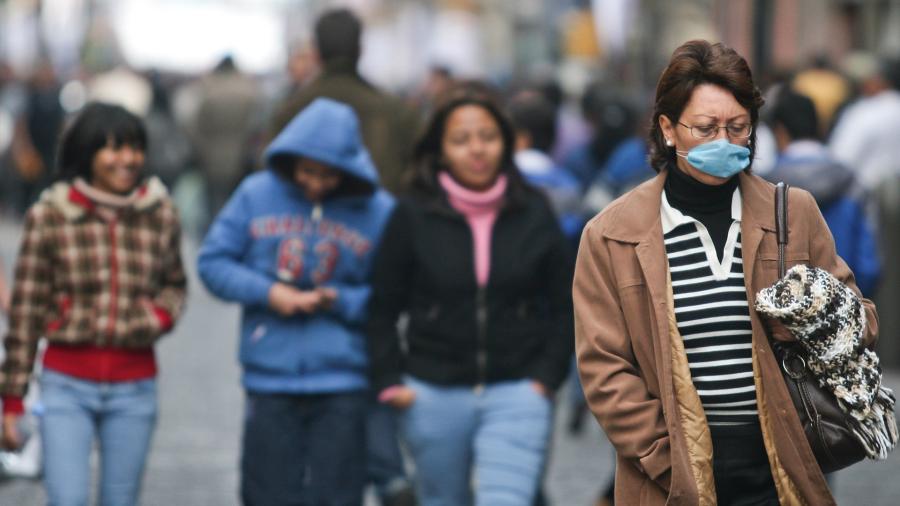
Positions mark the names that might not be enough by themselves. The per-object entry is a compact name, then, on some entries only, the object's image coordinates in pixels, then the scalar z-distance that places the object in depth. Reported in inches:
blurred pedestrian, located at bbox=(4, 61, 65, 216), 1987.0
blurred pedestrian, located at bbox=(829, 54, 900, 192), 1088.8
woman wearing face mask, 357.4
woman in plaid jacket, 503.2
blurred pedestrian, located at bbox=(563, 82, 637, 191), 1015.6
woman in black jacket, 504.4
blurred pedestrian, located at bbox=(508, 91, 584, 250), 705.6
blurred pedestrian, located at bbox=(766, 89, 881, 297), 610.9
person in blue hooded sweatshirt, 510.0
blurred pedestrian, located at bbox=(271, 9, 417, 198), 661.9
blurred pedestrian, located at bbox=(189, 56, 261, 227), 1480.1
